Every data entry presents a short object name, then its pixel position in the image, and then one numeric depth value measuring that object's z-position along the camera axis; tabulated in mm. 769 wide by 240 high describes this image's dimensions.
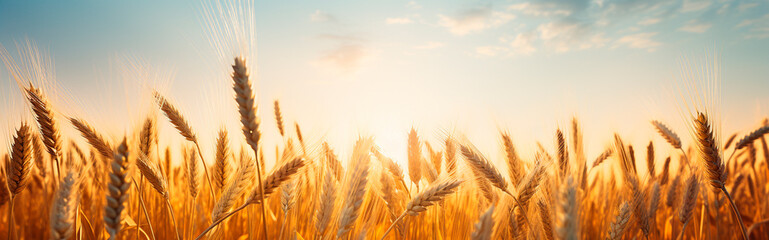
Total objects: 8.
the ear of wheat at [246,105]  605
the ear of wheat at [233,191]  634
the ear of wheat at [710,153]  681
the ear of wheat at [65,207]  531
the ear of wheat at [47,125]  675
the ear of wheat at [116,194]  535
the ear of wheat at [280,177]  639
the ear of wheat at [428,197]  622
